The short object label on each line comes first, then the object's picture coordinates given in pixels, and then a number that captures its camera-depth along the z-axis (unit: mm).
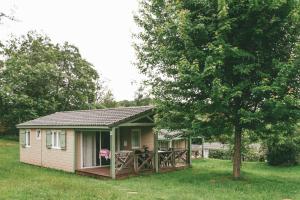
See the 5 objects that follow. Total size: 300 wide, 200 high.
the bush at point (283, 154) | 24375
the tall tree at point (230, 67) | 15016
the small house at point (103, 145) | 19119
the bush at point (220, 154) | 32009
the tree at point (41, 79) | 39500
